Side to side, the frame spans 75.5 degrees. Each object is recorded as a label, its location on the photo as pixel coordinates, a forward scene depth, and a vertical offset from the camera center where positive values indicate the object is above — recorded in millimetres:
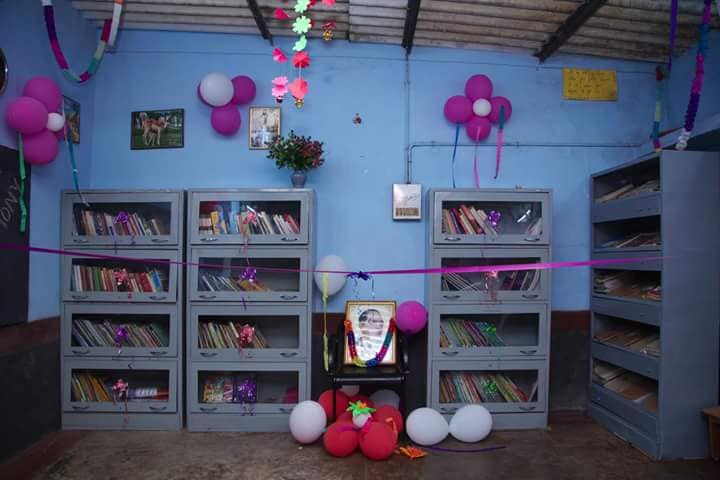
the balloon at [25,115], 2865 +805
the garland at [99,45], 3043 +1429
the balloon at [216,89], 3551 +1213
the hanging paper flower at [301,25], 2803 +1346
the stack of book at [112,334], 3455 -659
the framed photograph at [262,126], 3789 +991
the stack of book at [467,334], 3516 -640
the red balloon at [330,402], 3412 -1136
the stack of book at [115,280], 3465 -256
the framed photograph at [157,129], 3791 +955
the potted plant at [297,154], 3473 +702
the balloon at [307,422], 3098 -1164
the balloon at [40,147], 3027 +642
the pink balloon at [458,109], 3670 +1122
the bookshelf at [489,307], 3451 -418
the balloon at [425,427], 3148 -1209
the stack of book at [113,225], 3494 +159
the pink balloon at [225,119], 3650 +1011
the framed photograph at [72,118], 3459 +966
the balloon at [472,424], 3201 -1203
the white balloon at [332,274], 3512 -193
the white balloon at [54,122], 3100 +826
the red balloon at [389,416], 3171 -1147
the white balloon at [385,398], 3537 -1141
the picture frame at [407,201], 3744 +388
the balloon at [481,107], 3654 +1127
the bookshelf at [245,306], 3395 -434
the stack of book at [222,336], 3469 -668
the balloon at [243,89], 3662 +1251
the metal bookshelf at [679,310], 2963 -373
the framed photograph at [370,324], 3498 -579
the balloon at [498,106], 3707 +1153
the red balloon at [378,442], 2922 -1218
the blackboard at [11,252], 2877 -50
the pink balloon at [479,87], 3664 +1291
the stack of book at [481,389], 3498 -1048
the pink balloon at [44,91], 3012 +1005
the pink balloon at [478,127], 3709 +985
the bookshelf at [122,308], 3400 -458
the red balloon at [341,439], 2971 -1227
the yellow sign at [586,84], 3877 +1396
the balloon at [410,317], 3395 -494
